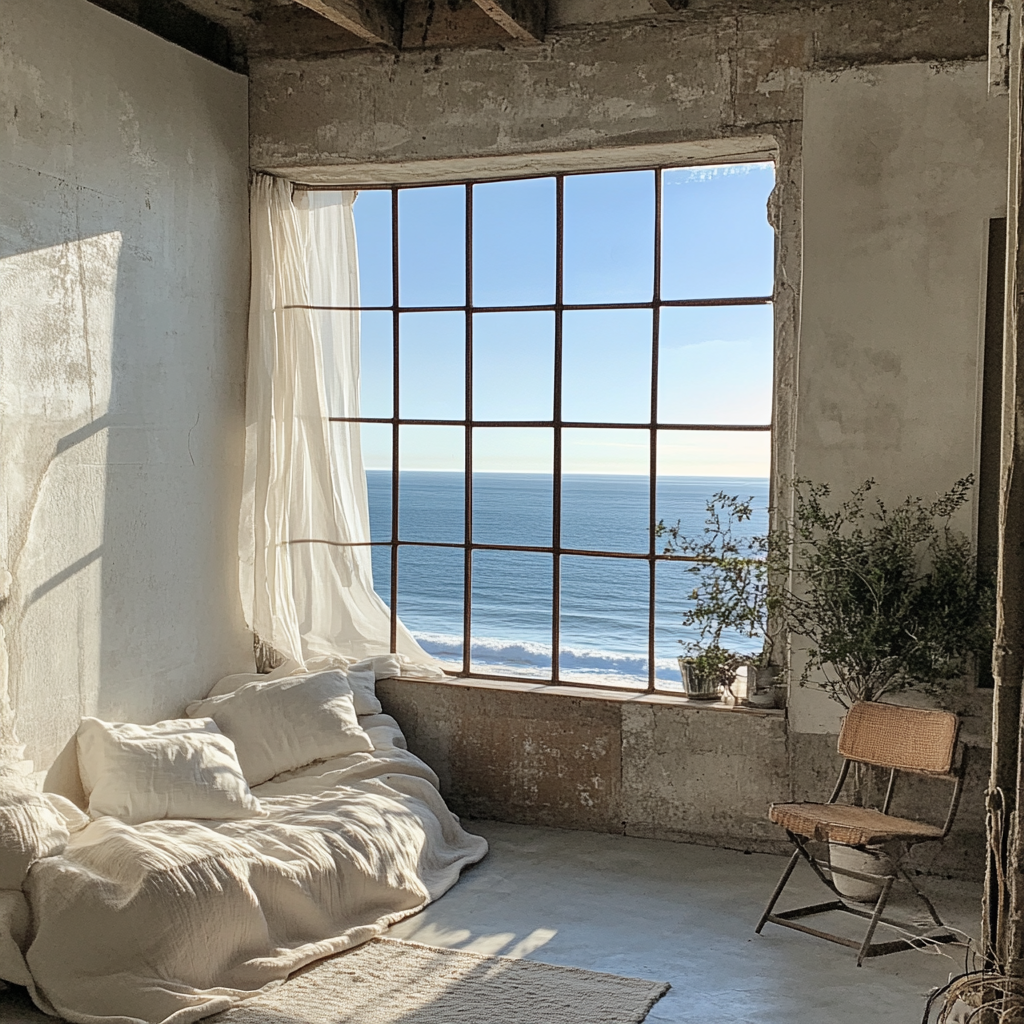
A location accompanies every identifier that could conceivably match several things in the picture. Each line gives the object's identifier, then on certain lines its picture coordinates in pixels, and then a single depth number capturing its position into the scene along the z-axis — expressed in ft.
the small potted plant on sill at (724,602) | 16.11
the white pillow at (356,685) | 17.79
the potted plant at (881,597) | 14.42
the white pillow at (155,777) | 14.51
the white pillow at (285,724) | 16.58
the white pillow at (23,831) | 12.01
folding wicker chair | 13.10
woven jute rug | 11.54
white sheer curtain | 18.65
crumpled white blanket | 11.47
